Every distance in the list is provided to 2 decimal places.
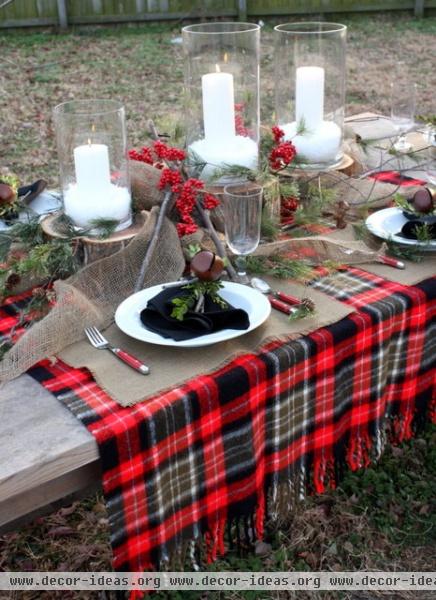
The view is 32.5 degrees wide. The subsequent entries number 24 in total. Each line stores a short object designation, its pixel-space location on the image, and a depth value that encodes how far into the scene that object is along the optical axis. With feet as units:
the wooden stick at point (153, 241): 5.28
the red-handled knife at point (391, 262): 5.56
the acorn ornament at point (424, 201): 5.95
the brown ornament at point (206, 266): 4.61
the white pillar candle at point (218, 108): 5.94
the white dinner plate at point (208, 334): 4.42
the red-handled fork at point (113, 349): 4.31
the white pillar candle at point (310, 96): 6.65
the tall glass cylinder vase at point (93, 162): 5.43
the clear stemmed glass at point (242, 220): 5.02
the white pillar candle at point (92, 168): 5.40
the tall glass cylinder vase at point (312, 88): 6.68
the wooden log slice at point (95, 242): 5.37
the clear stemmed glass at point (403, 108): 8.30
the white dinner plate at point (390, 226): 5.65
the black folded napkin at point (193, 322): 4.50
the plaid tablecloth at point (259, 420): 4.14
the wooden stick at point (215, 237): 5.28
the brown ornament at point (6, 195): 5.91
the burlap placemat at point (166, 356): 4.21
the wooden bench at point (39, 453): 3.67
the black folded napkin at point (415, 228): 5.70
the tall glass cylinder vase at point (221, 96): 5.98
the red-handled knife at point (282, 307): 4.91
